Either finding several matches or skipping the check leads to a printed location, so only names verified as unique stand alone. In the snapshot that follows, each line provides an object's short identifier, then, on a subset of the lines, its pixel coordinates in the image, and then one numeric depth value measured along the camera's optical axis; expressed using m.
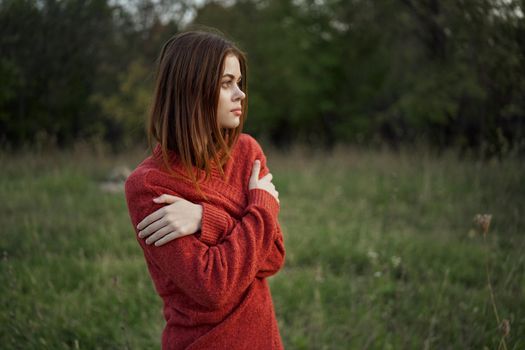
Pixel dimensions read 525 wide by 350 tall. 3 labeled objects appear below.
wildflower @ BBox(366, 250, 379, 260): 3.40
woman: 1.33
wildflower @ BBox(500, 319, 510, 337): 1.54
